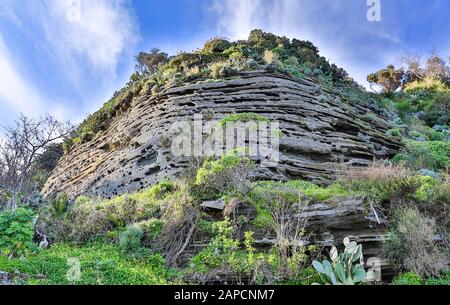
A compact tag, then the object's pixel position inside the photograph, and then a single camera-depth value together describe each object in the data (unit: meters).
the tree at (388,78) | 25.88
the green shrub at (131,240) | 7.46
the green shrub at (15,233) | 6.45
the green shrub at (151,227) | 7.71
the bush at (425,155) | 11.81
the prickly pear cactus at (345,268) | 5.70
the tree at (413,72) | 24.83
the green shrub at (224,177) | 7.92
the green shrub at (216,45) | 18.34
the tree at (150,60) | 22.35
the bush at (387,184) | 7.61
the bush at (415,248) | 6.48
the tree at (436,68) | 23.25
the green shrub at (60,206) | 9.13
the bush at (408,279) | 6.16
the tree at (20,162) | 9.72
